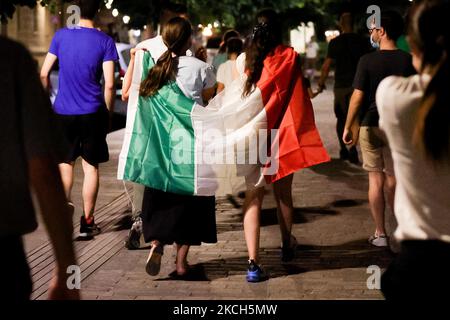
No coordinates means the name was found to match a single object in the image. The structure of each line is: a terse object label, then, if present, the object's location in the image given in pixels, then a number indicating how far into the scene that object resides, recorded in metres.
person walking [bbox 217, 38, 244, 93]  15.32
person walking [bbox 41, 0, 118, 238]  11.67
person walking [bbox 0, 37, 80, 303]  4.08
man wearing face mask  10.88
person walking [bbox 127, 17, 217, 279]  9.76
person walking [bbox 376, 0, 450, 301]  4.57
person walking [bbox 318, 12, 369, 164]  18.50
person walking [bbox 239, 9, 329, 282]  9.89
